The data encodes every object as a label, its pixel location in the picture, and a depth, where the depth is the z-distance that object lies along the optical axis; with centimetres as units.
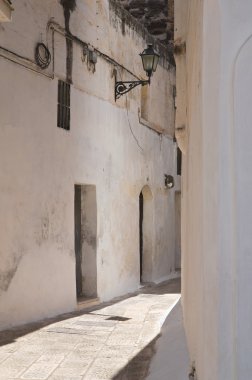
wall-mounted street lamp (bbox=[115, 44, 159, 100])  1088
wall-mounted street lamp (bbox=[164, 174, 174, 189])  1562
